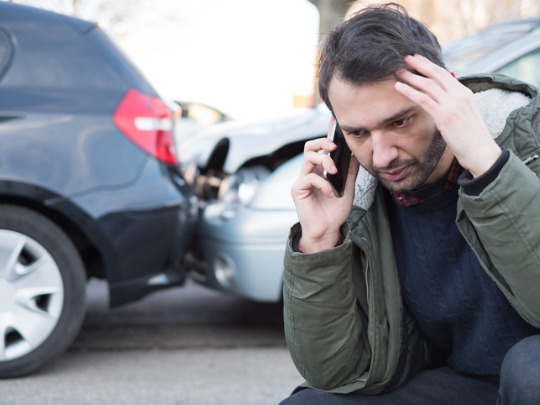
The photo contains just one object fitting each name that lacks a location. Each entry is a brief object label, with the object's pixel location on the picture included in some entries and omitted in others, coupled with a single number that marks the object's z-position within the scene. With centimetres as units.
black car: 372
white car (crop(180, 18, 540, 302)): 426
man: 195
